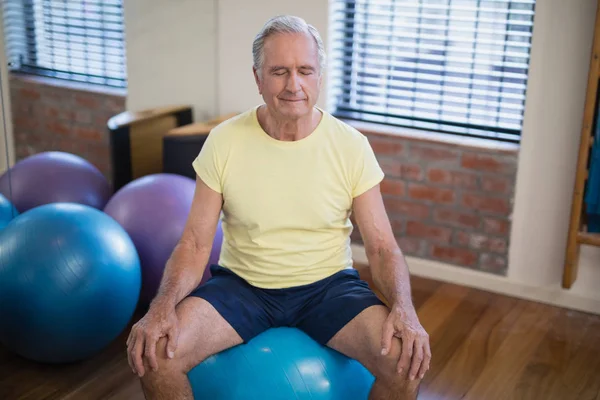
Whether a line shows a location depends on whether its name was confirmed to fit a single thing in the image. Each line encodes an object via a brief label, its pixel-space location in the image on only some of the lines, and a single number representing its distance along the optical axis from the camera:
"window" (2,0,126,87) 2.65
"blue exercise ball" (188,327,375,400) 1.80
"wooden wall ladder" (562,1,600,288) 2.58
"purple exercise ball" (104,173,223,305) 2.74
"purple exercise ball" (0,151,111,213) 2.72
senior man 1.91
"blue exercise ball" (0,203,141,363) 2.34
